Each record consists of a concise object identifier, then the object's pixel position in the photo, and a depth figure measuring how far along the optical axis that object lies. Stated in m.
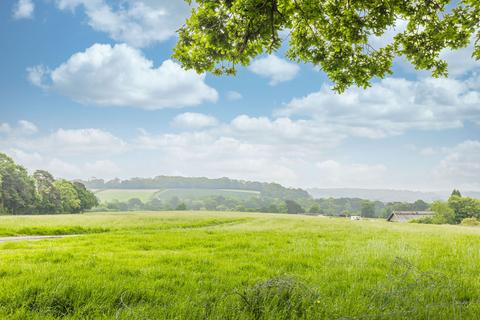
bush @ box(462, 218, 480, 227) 81.94
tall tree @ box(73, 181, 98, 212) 109.94
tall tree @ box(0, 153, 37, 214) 80.00
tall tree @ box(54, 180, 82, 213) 98.44
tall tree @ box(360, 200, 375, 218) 181.00
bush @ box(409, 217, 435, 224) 110.94
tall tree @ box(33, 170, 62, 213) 91.94
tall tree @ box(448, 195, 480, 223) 121.25
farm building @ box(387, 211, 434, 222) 118.25
